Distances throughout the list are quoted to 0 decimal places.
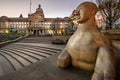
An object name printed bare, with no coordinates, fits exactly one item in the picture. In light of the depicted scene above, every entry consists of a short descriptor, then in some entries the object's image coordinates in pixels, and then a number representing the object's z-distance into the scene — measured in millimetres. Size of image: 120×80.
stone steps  5304
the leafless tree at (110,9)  12836
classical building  35259
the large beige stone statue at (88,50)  2568
